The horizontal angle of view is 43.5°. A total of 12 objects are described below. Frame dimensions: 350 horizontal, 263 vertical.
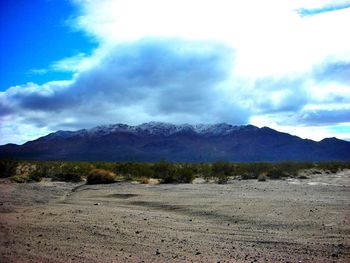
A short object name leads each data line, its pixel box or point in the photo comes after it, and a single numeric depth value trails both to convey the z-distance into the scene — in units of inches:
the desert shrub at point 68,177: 1521.8
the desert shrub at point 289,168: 1897.1
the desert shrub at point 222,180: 1404.3
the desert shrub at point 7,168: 1529.2
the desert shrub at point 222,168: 1950.2
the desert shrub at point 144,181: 1381.5
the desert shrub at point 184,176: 1464.1
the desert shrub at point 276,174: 1757.0
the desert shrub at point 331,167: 2356.1
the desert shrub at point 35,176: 1393.9
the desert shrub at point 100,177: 1375.5
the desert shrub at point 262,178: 1535.2
